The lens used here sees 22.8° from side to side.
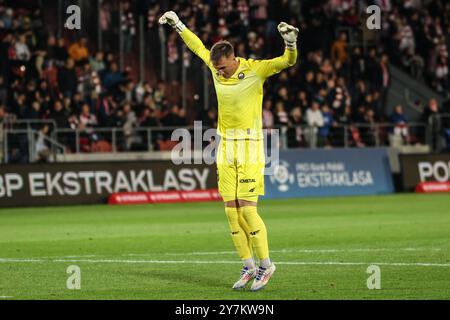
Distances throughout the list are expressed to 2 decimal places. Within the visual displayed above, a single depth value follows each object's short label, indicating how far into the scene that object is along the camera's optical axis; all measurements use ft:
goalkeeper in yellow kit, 43.39
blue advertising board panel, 108.06
